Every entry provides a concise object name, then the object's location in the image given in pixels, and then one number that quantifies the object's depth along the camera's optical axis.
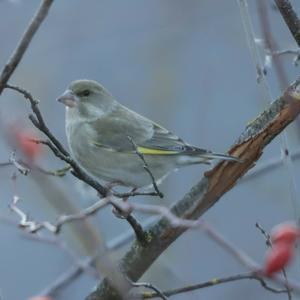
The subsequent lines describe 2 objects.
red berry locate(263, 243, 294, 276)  3.94
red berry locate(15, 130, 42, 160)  4.77
